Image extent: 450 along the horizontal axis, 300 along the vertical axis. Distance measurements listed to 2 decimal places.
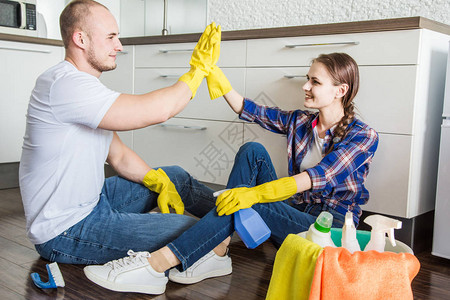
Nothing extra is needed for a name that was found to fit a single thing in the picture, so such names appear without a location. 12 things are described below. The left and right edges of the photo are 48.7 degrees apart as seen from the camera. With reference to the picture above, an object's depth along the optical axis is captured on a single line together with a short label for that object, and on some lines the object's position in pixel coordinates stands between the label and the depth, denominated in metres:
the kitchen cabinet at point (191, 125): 2.29
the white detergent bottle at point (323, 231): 1.09
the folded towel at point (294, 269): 1.02
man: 1.35
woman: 1.42
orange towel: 0.96
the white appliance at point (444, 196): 1.78
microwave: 2.86
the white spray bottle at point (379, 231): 1.08
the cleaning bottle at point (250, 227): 1.39
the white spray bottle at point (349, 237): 1.11
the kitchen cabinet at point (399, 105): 1.76
